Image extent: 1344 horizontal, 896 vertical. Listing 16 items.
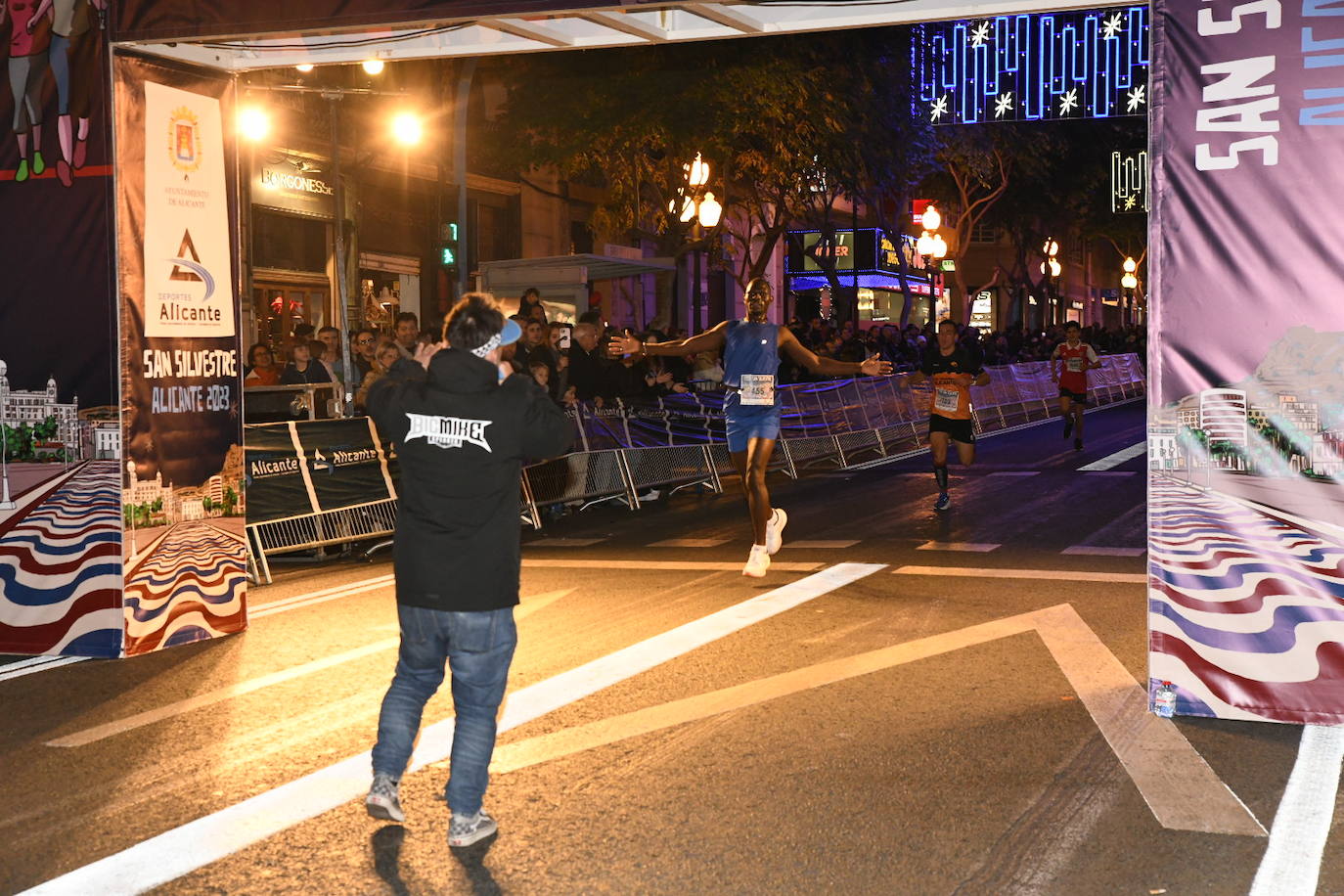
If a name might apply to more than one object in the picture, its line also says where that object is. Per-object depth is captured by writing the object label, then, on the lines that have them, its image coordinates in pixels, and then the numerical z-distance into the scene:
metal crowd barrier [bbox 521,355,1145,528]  15.59
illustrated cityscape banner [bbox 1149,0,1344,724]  6.41
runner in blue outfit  10.91
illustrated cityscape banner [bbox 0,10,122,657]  8.41
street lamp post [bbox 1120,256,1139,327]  64.50
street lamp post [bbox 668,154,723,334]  22.42
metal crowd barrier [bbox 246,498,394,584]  11.55
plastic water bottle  6.75
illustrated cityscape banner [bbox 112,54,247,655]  8.47
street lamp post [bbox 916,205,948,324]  30.44
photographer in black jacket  5.12
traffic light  20.44
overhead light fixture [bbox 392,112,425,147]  21.72
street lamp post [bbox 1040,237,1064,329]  52.84
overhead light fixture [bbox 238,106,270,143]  23.50
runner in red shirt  22.97
